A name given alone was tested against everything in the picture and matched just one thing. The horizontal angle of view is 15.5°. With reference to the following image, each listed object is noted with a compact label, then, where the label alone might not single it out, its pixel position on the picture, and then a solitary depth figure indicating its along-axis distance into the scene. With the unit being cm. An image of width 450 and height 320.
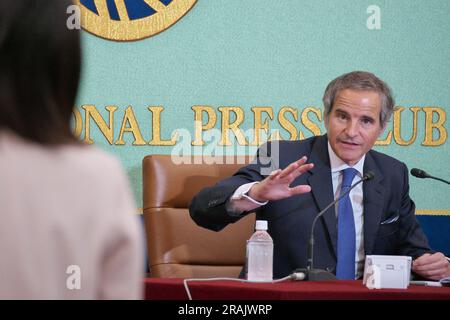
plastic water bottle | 535
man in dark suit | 587
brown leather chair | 666
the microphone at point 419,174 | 593
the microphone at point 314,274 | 506
